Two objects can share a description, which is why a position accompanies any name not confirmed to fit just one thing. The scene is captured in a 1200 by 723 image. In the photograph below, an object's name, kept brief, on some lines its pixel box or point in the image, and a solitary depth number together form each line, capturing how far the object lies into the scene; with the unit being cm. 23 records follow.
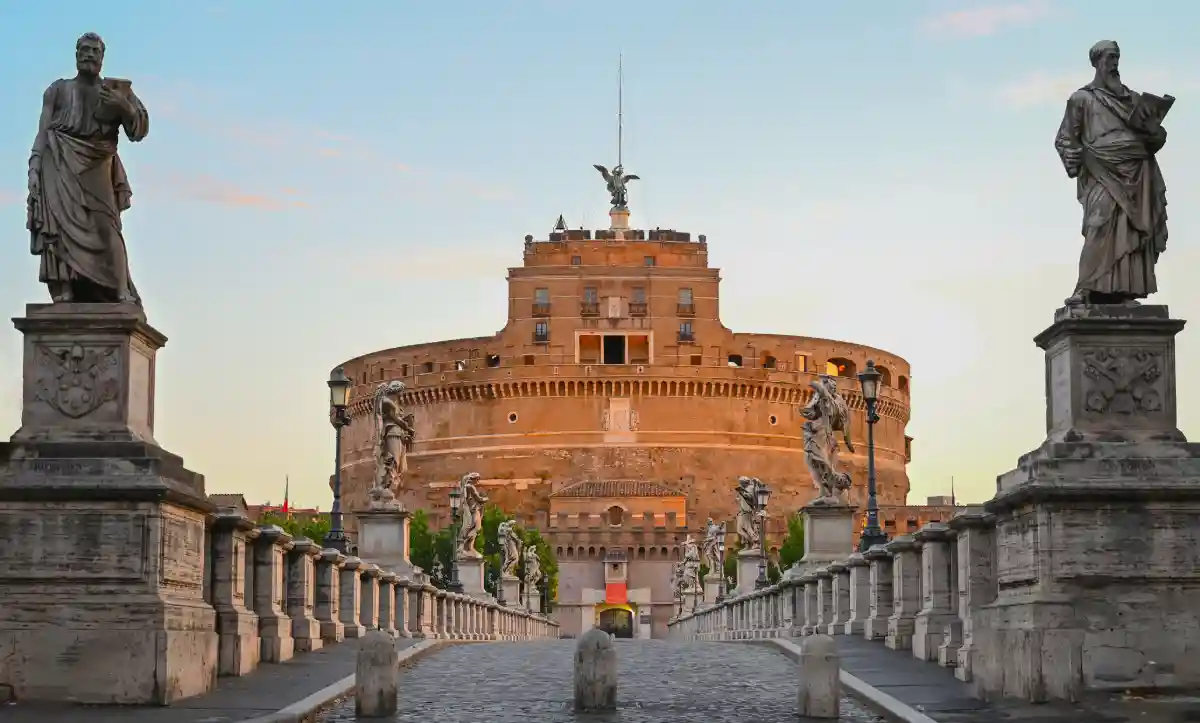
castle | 13125
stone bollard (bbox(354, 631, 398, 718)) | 1394
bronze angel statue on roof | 15112
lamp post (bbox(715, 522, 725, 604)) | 6293
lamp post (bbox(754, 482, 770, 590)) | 4804
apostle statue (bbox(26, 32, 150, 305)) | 1395
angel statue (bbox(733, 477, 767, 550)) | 4909
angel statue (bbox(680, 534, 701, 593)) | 8038
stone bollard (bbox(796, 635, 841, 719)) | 1380
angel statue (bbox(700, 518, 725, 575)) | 6662
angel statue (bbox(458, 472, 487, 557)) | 5200
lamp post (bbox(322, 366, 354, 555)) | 3086
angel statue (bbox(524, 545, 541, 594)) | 8206
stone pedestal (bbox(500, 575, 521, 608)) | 7150
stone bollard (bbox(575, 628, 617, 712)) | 1453
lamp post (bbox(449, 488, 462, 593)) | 4612
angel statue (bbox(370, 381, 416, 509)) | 3428
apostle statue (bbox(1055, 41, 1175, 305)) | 1401
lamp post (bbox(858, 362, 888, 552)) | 2892
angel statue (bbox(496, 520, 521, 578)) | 6975
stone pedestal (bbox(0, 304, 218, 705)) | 1317
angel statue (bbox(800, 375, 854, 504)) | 3294
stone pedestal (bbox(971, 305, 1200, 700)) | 1320
